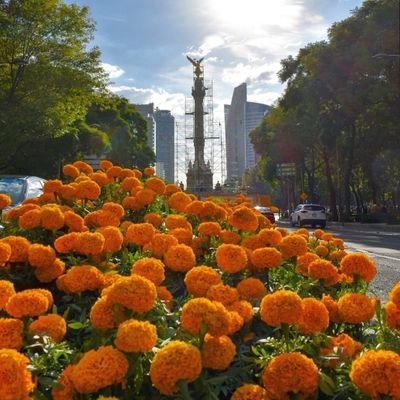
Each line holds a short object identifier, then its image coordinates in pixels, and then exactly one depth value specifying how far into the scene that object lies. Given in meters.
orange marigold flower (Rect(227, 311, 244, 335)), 1.60
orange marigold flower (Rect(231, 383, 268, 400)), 1.40
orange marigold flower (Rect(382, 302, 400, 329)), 1.74
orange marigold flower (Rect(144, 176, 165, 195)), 3.52
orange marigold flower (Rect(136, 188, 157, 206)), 3.24
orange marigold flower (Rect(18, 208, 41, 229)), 2.54
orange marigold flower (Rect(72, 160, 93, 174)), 4.25
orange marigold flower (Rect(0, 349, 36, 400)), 1.23
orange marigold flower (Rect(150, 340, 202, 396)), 1.30
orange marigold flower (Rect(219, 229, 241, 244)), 2.70
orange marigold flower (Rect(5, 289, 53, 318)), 1.61
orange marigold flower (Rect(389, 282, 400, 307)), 1.74
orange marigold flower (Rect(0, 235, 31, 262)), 2.21
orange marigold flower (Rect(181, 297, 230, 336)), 1.47
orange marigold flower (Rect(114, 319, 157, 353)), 1.35
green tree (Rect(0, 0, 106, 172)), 18.02
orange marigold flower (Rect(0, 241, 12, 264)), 2.05
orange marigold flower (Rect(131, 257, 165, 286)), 1.87
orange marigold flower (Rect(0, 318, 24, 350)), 1.52
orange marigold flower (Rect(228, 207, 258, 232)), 2.83
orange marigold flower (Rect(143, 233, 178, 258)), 2.38
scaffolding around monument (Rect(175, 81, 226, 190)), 70.06
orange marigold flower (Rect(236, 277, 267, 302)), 2.05
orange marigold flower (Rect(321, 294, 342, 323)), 1.93
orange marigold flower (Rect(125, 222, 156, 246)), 2.46
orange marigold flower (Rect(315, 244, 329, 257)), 3.27
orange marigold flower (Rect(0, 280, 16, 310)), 1.74
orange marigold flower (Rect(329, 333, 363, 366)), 1.62
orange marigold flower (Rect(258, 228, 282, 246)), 2.53
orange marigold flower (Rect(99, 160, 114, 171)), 4.40
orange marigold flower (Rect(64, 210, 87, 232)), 2.58
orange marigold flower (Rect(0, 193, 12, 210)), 3.20
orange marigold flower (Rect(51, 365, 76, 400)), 1.43
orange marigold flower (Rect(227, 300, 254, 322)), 1.77
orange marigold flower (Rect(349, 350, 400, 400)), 1.29
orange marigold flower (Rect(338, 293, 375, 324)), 1.80
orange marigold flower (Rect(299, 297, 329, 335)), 1.69
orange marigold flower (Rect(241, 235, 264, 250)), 2.54
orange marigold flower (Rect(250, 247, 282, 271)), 2.22
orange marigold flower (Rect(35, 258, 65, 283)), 2.22
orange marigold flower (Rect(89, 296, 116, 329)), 1.55
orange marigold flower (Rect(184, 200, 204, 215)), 3.16
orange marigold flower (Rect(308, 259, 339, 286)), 2.25
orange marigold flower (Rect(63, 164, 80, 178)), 3.94
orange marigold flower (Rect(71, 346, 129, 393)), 1.30
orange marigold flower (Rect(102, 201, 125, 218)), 2.80
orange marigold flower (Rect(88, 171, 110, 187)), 3.65
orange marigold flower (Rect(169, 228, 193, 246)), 2.66
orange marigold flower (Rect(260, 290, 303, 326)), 1.56
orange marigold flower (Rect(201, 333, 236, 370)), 1.47
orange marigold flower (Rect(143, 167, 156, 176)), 4.72
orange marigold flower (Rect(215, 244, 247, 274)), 2.13
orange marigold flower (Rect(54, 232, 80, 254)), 2.24
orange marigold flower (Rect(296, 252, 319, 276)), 2.48
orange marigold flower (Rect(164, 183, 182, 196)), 3.94
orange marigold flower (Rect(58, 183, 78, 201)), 3.24
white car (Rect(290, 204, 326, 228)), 30.56
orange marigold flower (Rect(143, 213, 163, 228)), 3.06
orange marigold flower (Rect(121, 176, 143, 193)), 3.63
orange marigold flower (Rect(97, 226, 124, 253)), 2.32
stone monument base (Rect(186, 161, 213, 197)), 64.81
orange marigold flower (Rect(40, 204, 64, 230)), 2.51
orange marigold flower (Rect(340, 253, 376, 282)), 2.07
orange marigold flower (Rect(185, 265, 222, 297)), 1.83
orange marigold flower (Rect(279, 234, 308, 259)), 2.50
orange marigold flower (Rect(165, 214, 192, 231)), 2.88
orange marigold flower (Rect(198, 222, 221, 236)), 2.71
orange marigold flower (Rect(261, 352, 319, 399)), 1.37
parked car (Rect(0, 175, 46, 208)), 6.32
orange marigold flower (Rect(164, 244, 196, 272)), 2.22
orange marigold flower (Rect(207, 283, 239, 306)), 1.76
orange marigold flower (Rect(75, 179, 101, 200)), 3.12
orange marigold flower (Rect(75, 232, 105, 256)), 2.13
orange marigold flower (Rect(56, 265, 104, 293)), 1.92
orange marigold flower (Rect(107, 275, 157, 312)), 1.49
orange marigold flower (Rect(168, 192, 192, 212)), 3.34
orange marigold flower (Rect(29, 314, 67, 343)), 1.63
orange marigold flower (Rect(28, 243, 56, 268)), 2.15
